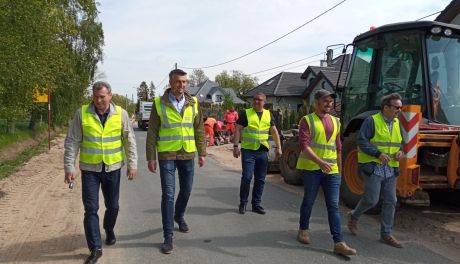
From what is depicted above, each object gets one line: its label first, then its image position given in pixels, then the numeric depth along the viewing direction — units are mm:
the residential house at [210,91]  77325
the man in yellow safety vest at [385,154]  5477
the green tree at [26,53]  10094
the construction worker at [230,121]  21828
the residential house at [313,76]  36375
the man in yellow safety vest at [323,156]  5191
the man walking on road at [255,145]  7027
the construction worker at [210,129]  20672
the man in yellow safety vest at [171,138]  5270
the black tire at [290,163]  9969
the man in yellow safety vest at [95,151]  4809
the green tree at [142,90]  108006
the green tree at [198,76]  115938
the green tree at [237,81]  99062
